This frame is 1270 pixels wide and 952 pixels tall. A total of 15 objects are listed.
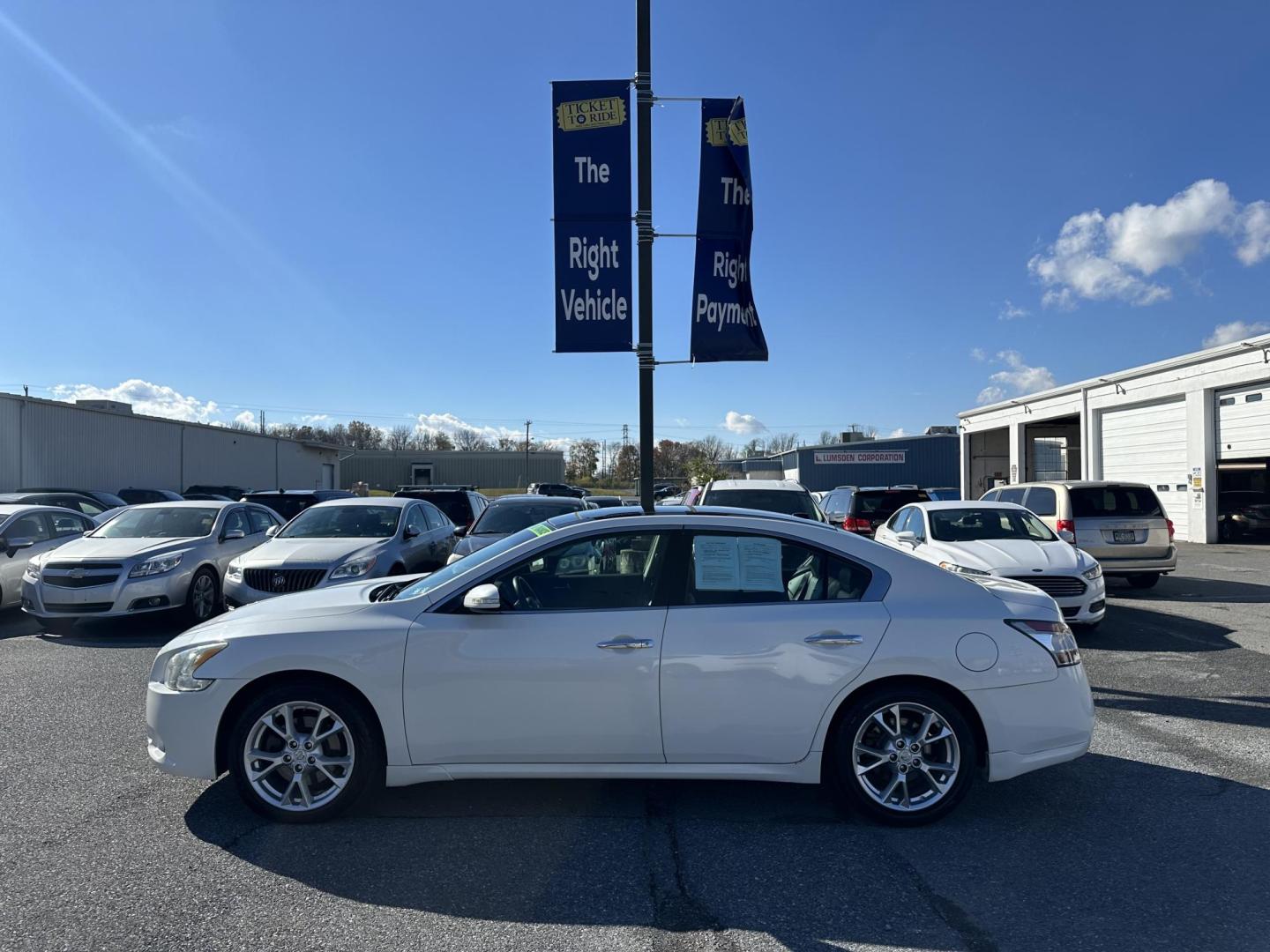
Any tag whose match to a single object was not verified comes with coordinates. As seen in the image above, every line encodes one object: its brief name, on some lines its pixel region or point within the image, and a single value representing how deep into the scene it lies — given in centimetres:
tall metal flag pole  712
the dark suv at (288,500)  1681
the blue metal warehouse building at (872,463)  5975
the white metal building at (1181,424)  2170
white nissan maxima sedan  413
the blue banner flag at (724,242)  725
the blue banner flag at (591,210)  709
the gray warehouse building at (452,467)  9188
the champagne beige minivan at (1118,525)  1190
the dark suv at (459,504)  1572
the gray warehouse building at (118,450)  2700
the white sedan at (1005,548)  892
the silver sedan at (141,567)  945
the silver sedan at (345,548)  912
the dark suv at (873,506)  1569
